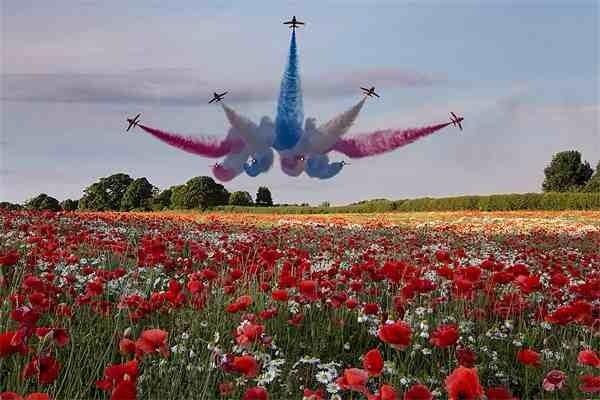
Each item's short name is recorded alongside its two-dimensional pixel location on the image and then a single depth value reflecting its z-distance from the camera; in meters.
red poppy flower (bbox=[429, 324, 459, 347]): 3.46
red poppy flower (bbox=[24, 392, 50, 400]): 2.19
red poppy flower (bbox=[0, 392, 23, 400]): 2.39
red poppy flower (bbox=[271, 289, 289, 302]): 4.27
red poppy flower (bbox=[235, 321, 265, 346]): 3.40
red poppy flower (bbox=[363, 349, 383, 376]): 2.86
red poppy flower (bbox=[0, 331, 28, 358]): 2.94
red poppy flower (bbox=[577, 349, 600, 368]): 3.33
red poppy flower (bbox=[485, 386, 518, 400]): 2.75
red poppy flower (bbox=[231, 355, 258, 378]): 2.97
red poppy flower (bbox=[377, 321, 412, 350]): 3.16
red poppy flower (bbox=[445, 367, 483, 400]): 2.37
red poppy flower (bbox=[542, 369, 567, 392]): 3.36
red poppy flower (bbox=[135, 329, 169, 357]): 3.06
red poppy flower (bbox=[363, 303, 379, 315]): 4.39
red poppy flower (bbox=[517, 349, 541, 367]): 3.44
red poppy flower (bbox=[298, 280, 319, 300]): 4.29
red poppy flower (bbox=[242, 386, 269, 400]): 2.73
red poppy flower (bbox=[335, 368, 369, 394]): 2.60
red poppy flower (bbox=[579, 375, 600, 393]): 3.13
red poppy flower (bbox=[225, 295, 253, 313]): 3.77
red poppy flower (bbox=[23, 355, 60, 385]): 3.07
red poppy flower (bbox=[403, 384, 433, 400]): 2.57
